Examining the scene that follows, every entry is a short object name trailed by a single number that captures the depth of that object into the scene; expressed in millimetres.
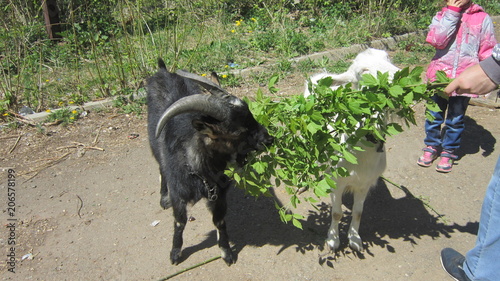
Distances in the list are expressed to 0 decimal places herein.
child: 4000
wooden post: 7152
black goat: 2730
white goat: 3059
